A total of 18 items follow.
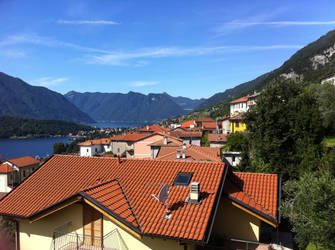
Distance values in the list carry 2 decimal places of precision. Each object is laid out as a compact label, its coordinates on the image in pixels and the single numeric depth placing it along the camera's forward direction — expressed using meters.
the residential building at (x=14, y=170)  47.99
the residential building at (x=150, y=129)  91.84
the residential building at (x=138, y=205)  8.54
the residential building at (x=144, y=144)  59.38
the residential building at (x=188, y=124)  95.91
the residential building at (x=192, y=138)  55.09
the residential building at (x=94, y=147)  112.00
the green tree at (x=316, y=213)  9.16
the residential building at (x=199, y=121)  101.21
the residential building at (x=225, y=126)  67.75
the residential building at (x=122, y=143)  81.25
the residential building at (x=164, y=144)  44.52
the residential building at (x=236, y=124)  56.83
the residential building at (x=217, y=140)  48.72
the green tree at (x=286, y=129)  23.17
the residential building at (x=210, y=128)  77.59
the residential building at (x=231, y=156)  36.78
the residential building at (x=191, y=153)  29.46
